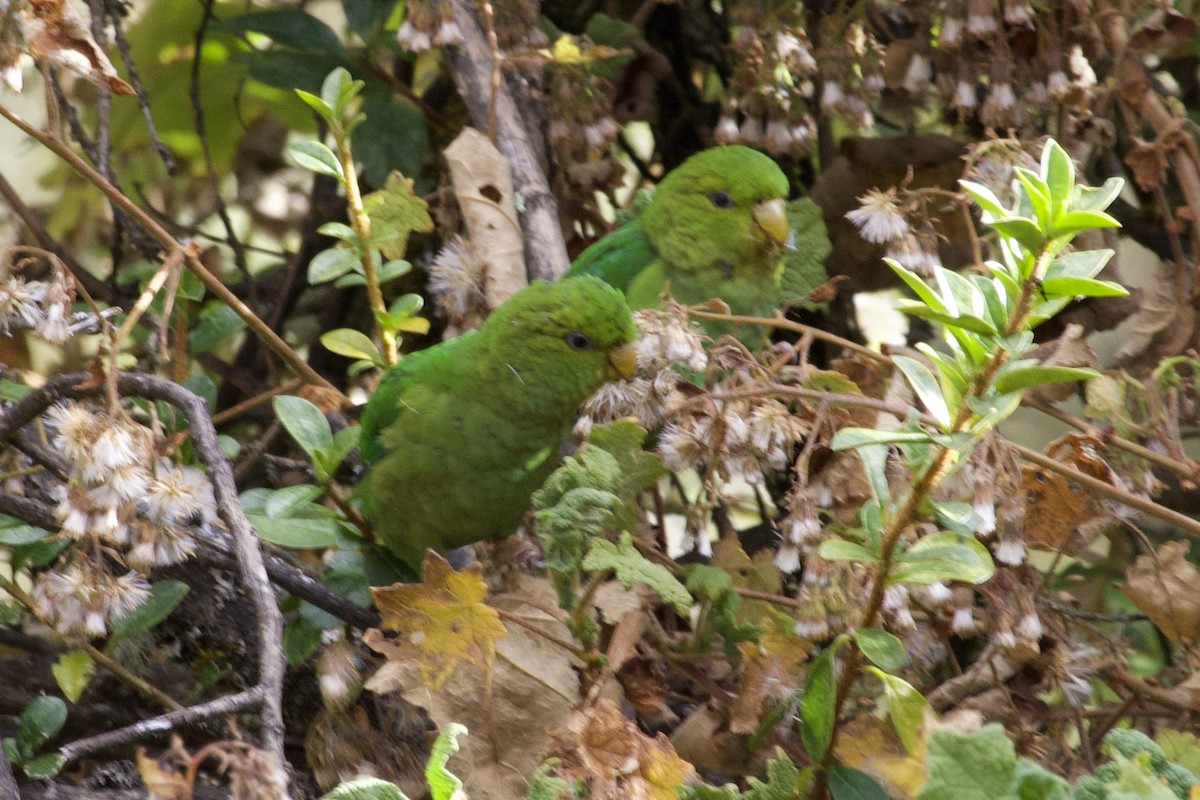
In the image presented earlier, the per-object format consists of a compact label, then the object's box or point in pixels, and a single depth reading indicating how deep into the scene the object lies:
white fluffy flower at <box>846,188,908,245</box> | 4.47
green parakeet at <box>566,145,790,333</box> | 4.59
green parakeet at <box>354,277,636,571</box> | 4.51
